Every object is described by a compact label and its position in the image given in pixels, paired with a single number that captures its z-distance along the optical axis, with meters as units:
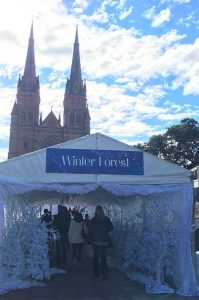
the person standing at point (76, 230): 8.33
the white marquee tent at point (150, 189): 6.46
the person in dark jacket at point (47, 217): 8.85
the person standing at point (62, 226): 8.71
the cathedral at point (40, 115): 63.22
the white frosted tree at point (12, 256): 6.41
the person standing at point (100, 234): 7.24
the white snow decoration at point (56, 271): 7.97
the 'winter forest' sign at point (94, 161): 6.62
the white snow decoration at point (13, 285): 6.16
